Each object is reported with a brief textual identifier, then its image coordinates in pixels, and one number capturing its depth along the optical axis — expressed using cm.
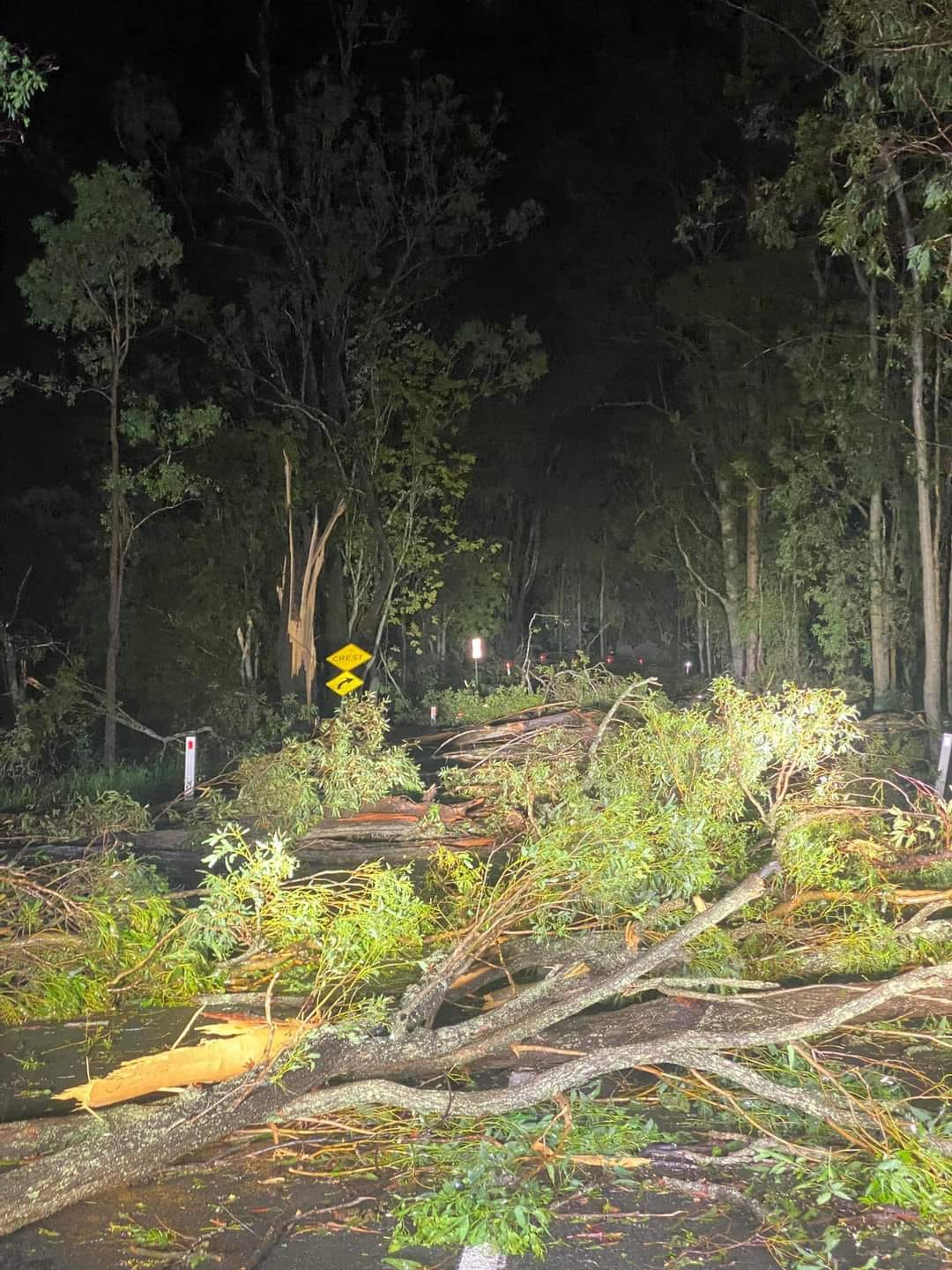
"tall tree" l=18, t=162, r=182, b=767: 1862
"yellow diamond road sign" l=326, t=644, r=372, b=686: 2109
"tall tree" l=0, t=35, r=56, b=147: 780
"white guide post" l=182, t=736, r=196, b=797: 1432
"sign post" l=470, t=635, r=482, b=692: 3028
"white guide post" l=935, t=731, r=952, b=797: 1436
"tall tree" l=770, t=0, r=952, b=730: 1127
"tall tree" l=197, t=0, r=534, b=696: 2562
